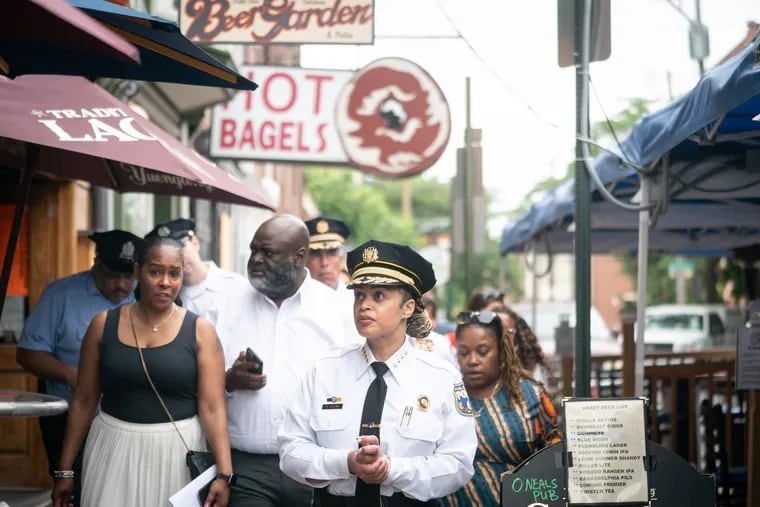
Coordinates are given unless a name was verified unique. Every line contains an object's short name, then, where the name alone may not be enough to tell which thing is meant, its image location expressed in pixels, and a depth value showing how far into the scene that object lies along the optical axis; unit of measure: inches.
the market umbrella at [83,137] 221.0
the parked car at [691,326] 1064.8
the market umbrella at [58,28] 127.5
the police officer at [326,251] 319.0
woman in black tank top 216.2
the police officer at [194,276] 274.8
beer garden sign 310.7
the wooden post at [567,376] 439.2
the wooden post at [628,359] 361.6
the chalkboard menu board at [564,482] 194.9
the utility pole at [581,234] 246.7
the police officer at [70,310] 267.3
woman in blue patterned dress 226.5
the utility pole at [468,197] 720.8
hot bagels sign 426.9
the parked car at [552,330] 956.6
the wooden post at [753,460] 243.1
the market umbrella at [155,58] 187.2
